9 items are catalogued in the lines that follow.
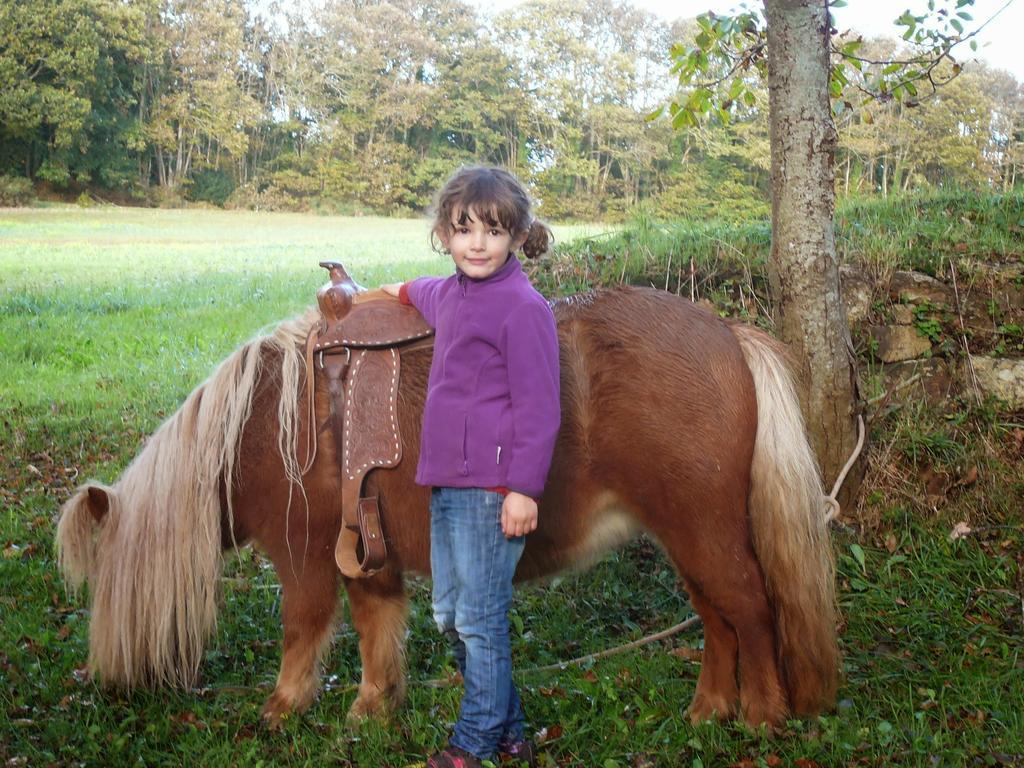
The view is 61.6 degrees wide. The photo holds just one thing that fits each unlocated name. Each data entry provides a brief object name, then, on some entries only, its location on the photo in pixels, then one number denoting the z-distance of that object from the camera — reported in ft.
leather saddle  9.00
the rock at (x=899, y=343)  15.33
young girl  7.59
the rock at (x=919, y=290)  15.84
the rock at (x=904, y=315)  15.60
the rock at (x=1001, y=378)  14.49
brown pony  8.68
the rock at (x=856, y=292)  15.76
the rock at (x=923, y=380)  14.76
